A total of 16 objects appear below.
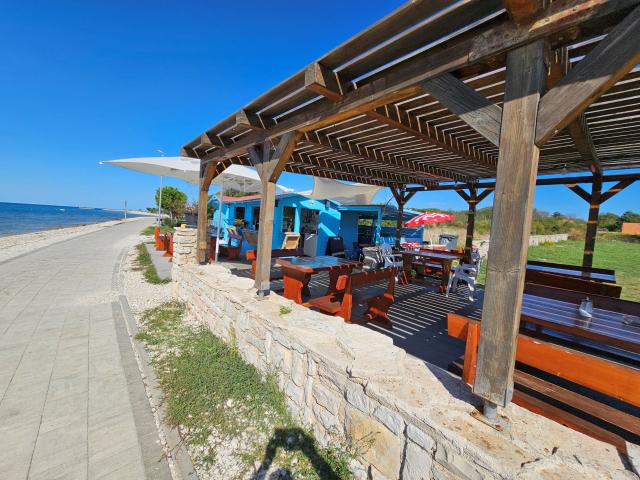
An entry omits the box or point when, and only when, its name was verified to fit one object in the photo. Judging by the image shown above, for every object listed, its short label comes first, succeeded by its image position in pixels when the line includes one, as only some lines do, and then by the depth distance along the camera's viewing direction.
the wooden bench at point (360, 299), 3.87
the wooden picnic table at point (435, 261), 6.55
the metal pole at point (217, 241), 8.31
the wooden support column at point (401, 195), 7.97
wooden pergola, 1.36
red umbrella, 8.43
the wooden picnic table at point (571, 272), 4.37
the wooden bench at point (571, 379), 1.45
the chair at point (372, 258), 7.84
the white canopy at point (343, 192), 8.46
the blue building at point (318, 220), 10.30
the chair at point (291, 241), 8.74
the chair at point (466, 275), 5.97
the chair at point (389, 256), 7.18
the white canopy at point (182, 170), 7.25
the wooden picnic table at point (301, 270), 4.45
